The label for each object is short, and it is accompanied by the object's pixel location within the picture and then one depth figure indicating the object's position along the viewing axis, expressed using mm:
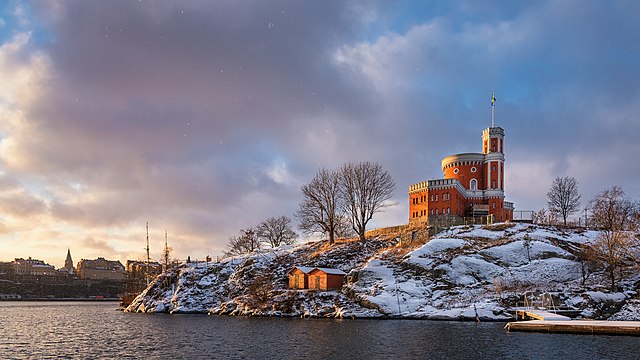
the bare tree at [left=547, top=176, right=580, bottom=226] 115625
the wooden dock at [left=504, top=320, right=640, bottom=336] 44875
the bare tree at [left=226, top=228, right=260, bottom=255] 134875
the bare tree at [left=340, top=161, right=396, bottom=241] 105438
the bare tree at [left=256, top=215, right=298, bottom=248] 137500
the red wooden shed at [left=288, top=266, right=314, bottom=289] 82500
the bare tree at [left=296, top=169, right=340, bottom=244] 110688
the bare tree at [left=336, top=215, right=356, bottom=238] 122862
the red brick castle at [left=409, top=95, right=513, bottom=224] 103500
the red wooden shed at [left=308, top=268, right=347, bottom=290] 79688
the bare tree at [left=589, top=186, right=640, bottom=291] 65562
